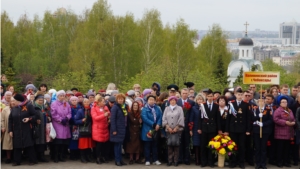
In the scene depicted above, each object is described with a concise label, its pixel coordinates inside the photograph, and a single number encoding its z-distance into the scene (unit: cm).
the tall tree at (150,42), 4578
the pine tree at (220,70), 4181
